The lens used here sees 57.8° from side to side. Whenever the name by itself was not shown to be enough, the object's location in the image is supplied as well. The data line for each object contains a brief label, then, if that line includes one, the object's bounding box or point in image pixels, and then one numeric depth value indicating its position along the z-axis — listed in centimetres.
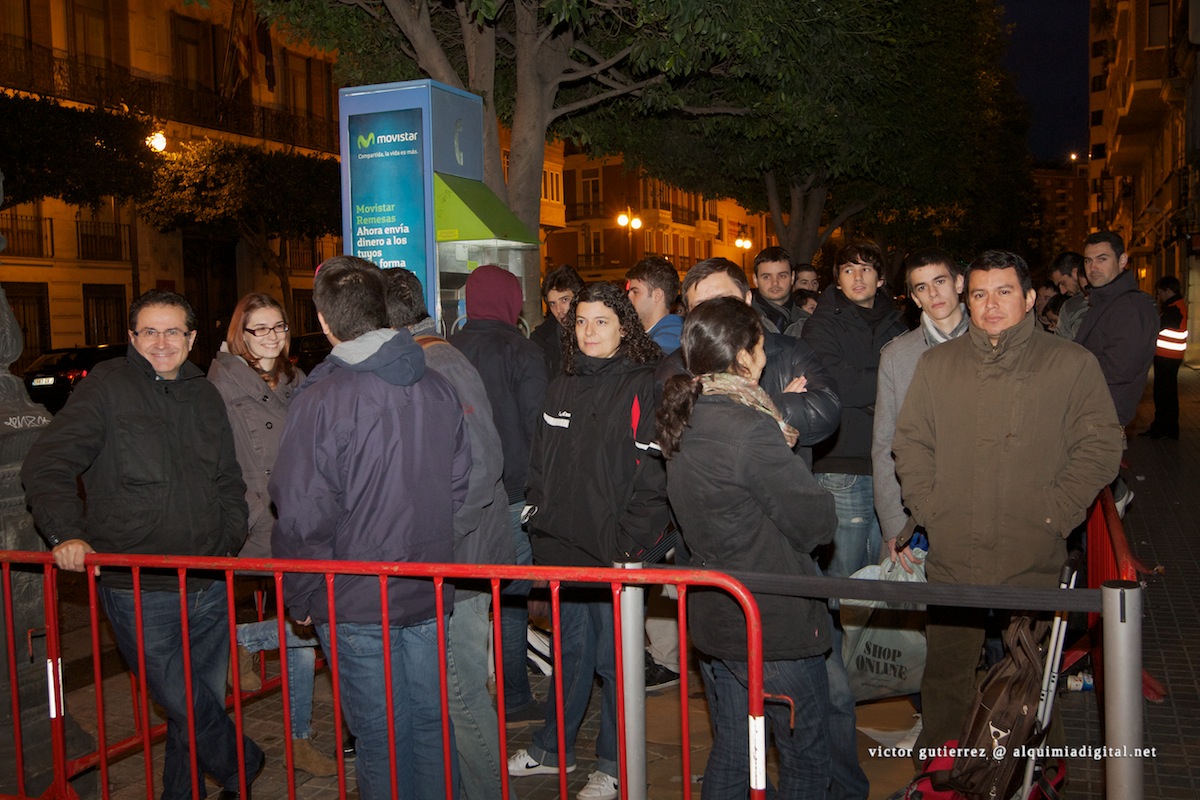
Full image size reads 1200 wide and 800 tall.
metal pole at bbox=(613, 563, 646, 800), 312
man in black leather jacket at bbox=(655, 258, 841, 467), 404
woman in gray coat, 479
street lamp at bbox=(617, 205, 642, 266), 4384
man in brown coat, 392
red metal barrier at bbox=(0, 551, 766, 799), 299
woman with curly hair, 420
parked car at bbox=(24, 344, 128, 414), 2097
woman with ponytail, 333
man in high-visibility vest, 1327
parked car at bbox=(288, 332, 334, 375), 2538
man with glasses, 386
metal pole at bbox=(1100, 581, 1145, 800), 272
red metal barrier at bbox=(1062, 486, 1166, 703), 378
